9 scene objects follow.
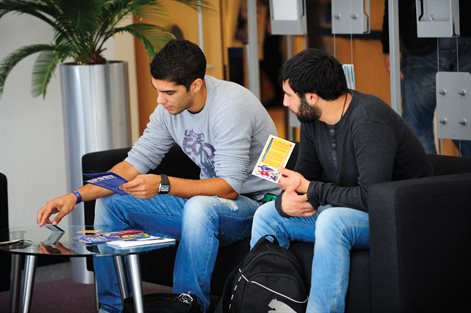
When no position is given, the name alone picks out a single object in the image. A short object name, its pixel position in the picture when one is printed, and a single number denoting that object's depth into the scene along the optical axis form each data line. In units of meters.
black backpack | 4.60
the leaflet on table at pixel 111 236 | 4.75
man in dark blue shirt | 4.46
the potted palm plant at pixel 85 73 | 6.72
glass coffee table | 4.54
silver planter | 6.74
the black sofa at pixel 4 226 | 5.77
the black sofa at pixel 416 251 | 4.32
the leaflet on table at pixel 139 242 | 4.57
